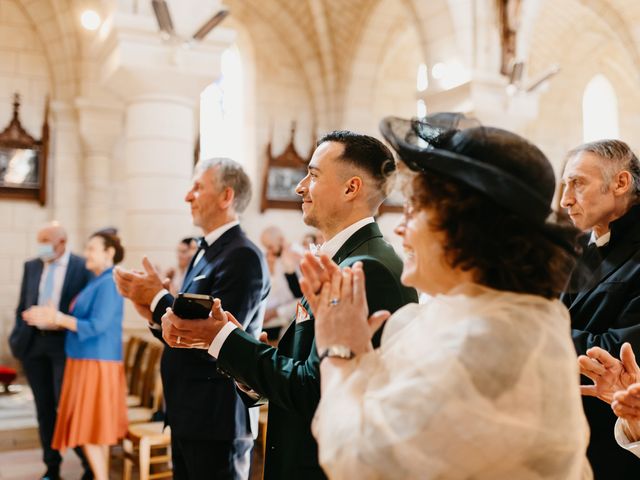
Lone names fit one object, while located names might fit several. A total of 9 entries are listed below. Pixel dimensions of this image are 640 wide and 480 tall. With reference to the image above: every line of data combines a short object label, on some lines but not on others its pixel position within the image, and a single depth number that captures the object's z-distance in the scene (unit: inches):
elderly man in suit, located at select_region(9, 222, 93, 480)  173.6
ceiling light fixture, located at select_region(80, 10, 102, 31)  271.1
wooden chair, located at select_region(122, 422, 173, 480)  151.4
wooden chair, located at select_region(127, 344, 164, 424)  175.9
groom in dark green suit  63.1
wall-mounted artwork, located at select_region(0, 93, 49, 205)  332.5
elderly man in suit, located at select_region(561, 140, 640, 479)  76.6
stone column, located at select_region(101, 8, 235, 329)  183.5
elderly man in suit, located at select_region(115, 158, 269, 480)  95.0
